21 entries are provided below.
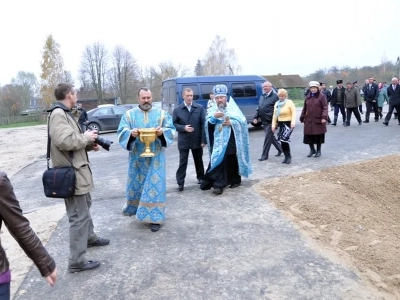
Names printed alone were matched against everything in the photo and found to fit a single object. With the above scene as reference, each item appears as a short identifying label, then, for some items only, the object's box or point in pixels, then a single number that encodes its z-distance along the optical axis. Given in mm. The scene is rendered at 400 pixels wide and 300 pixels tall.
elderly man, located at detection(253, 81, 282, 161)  8133
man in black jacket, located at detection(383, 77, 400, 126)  12297
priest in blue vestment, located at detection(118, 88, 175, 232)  4477
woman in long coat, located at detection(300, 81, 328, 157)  7898
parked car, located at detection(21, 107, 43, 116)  44356
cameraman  3295
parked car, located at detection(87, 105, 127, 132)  17906
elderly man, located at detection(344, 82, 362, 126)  12883
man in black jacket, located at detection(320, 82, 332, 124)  15990
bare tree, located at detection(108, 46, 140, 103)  53531
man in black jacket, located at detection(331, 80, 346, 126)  13658
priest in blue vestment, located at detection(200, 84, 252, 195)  5871
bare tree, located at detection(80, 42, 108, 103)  53438
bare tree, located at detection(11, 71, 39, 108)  52875
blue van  13023
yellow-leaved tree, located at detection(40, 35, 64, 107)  38969
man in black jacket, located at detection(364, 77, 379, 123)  14047
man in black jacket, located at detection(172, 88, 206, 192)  6137
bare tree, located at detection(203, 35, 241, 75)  55500
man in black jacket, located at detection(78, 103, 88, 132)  13664
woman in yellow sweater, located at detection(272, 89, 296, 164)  7590
